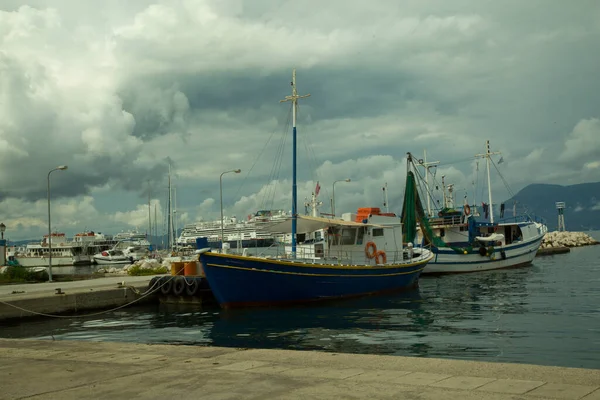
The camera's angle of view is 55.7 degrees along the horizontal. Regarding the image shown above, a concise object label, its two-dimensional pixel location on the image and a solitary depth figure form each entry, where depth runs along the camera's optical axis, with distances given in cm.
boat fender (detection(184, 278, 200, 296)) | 2813
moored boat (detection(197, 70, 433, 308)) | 2388
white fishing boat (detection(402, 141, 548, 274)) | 4581
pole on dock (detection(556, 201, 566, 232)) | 14938
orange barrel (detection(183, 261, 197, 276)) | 3098
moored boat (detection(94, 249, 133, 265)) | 9469
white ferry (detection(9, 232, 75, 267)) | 10150
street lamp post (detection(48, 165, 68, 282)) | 3347
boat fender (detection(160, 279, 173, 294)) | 2850
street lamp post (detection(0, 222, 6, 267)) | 4672
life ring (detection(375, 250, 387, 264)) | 3020
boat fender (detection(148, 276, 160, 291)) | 2858
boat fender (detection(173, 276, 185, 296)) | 2827
